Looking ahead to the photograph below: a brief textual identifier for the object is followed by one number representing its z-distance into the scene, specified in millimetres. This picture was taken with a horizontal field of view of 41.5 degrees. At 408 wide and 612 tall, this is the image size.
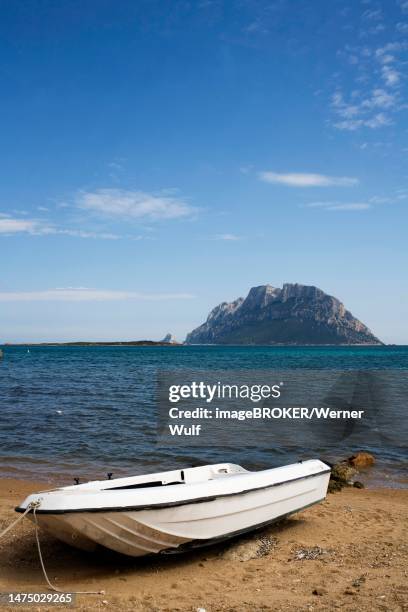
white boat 6438
